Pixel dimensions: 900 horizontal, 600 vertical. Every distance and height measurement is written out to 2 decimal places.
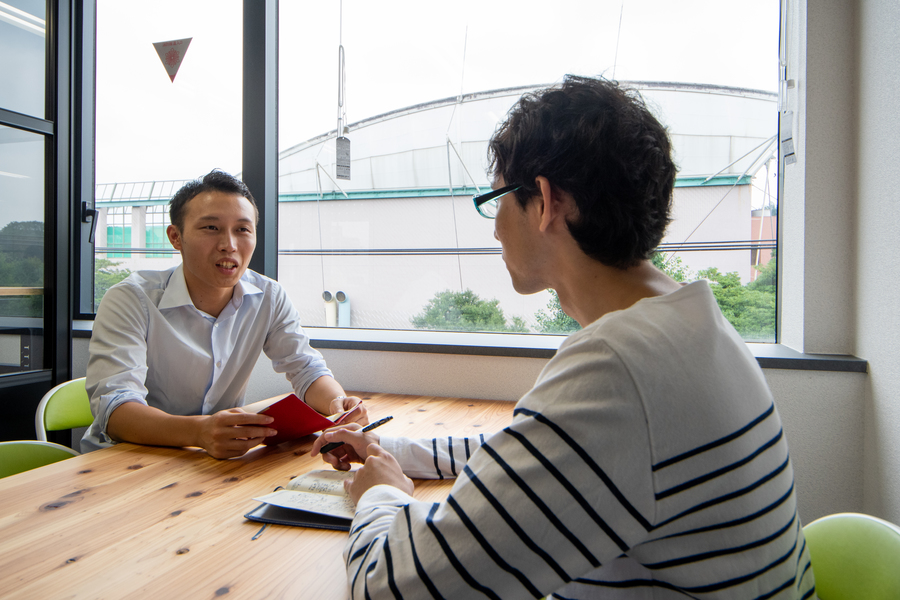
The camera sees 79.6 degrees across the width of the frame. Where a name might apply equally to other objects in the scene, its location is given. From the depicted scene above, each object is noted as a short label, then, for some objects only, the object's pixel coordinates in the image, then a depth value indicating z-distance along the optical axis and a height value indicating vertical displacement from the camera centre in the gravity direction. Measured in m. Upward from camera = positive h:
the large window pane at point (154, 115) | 2.72 +0.91
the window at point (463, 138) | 2.06 +0.66
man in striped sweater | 0.53 -0.20
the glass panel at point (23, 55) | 2.41 +1.05
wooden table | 0.71 -0.39
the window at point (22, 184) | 2.42 +0.46
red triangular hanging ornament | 2.68 +1.15
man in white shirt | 1.50 -0.14
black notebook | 0.91 -0.38
